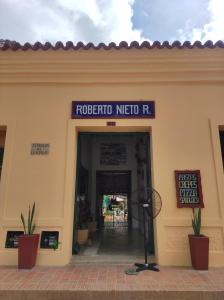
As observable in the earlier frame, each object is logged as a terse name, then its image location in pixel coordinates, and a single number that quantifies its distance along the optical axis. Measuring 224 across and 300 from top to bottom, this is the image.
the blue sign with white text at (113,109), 4.47
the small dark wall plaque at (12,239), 4.02
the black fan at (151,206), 3.78
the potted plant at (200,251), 3.67
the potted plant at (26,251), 3.70
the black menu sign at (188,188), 4.09
